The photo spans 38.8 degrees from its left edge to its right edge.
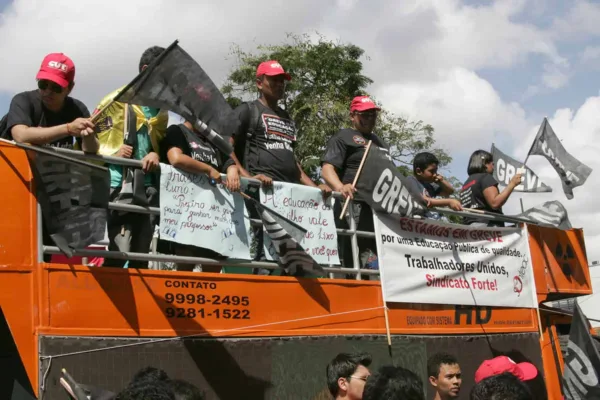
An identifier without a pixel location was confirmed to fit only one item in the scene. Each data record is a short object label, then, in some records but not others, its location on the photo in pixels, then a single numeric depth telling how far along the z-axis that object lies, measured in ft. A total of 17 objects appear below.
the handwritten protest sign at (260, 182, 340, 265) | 23.38
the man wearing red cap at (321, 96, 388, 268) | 26.37
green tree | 76.89
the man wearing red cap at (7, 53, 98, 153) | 18.67
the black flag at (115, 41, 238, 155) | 19.69
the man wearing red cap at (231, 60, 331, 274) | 24.86
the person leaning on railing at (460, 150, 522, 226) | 31.78
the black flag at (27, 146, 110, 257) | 18.37
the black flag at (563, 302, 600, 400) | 19.43
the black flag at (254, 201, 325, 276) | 22.76
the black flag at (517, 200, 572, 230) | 32.12
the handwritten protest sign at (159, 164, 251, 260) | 20.72
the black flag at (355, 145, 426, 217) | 26.13
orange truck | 17.57
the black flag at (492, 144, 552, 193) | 34.09
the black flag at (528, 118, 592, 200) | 36.35
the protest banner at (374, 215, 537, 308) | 26.11
